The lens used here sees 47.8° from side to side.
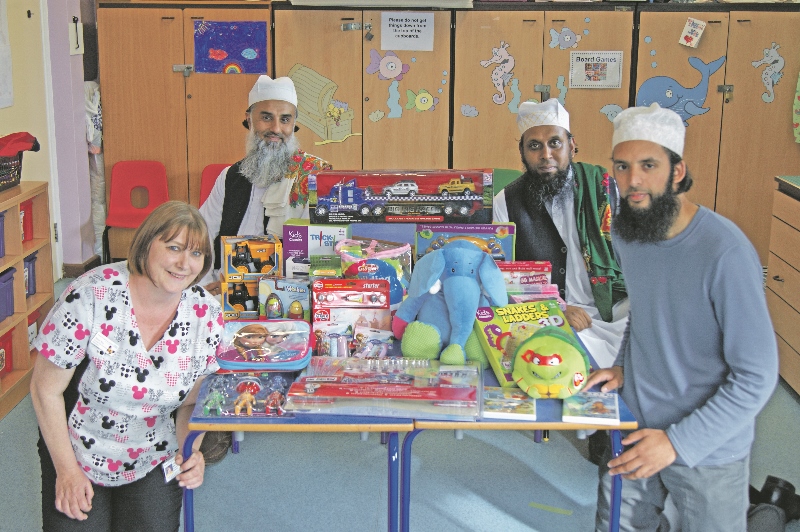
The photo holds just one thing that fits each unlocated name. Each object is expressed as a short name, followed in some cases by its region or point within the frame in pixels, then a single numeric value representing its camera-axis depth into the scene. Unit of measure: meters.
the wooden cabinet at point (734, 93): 6.12
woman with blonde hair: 2.23
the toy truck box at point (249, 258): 2.96
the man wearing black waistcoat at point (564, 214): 3.39
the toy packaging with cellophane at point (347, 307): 2.79
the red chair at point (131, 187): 6.17
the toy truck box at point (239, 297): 2.96
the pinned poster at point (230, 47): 6.15
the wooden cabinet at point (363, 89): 6.19
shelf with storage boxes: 4.07
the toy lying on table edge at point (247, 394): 2.38
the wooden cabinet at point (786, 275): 4.24
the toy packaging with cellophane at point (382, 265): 2.89
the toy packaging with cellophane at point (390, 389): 2.36
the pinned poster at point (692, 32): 6.10
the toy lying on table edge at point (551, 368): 2.41
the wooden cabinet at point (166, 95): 6.17
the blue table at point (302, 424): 2.31
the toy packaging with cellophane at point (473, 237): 3.02
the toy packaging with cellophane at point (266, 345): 2.57
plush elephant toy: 2.67
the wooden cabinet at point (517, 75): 6.14
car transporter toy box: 3.05
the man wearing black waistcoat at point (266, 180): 4.00
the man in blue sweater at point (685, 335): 2.14
